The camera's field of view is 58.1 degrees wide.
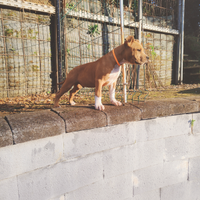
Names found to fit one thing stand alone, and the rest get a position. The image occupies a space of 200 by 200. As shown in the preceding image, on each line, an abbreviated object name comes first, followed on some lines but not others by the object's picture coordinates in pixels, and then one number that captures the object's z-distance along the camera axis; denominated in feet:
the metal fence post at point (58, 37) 16.15
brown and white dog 6.47
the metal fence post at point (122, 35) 7.45
